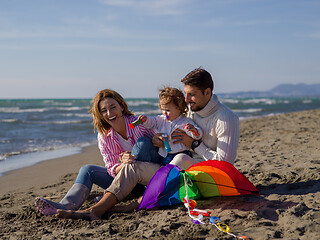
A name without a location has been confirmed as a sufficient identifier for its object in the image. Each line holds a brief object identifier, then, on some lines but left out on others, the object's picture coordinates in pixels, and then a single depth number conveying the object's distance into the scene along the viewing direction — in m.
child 3.52
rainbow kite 3.21
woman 3.50
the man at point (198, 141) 3.29
